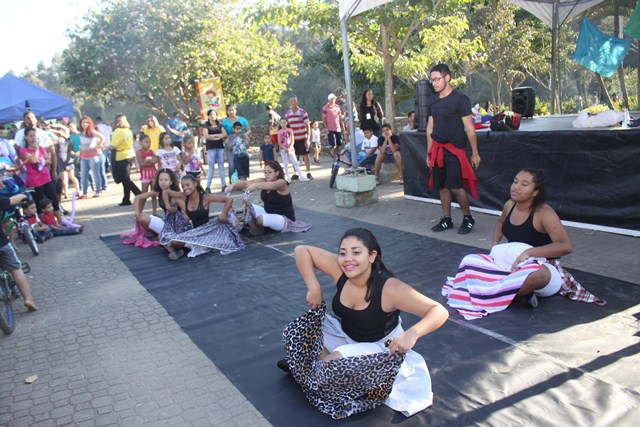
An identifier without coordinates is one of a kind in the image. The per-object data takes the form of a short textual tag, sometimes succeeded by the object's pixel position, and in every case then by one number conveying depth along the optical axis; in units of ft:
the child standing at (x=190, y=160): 30.55
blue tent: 41.22
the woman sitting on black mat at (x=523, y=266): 13.10
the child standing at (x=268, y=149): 37.70
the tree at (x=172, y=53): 57.98
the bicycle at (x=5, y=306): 14.71
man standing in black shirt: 20.36
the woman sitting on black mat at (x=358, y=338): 8.96
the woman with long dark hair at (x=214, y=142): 34.30
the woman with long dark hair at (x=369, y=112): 36.01
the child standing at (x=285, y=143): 36.73
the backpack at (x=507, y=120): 24.80
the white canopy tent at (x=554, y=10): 42.64
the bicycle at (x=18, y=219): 20.37
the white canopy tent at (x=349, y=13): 25.57
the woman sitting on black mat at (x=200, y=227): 21.02
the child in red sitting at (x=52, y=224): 26.94
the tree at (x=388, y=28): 35.96
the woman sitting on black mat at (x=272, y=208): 22.45
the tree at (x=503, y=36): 65.77
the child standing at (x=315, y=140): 51.01
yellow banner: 52.87
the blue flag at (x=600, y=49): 40.09
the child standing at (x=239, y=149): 34.99
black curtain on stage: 18.90
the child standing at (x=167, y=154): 29.01
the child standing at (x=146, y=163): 29.81
